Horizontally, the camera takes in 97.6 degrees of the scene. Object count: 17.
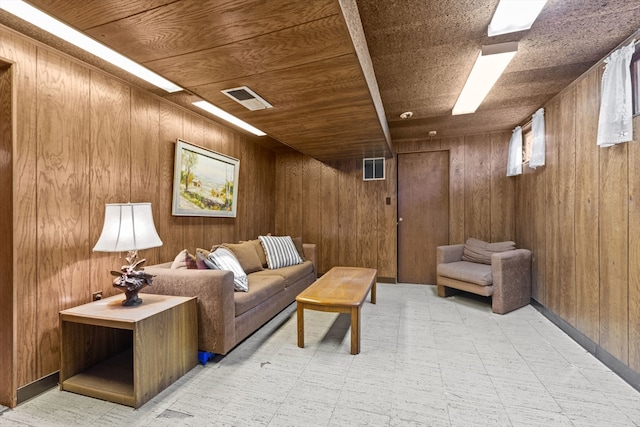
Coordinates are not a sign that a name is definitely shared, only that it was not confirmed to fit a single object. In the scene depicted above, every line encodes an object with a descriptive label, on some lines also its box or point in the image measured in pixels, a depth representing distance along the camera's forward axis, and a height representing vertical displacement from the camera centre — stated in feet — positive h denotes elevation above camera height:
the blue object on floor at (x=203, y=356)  7.10 -3.61
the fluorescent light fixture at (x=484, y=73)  6.51 +3.90
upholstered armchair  10.44 -2.32
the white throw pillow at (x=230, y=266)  8.31 -1.55
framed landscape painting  9.68 +1.27
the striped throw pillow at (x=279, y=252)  11.91 -1.63
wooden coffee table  7.44 -2.33
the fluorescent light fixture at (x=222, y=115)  9.67 +3.81
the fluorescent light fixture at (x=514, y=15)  5.12 +3.90
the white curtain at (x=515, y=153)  12.31 +2.76
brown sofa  6.96 -2.31
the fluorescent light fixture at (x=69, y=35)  4.96 +3.67
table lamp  6.18 -0.54
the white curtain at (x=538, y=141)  10.24 +2.76
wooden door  15.10 +0.15
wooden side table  5.55 -2.98
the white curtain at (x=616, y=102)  6.17 +2.59
